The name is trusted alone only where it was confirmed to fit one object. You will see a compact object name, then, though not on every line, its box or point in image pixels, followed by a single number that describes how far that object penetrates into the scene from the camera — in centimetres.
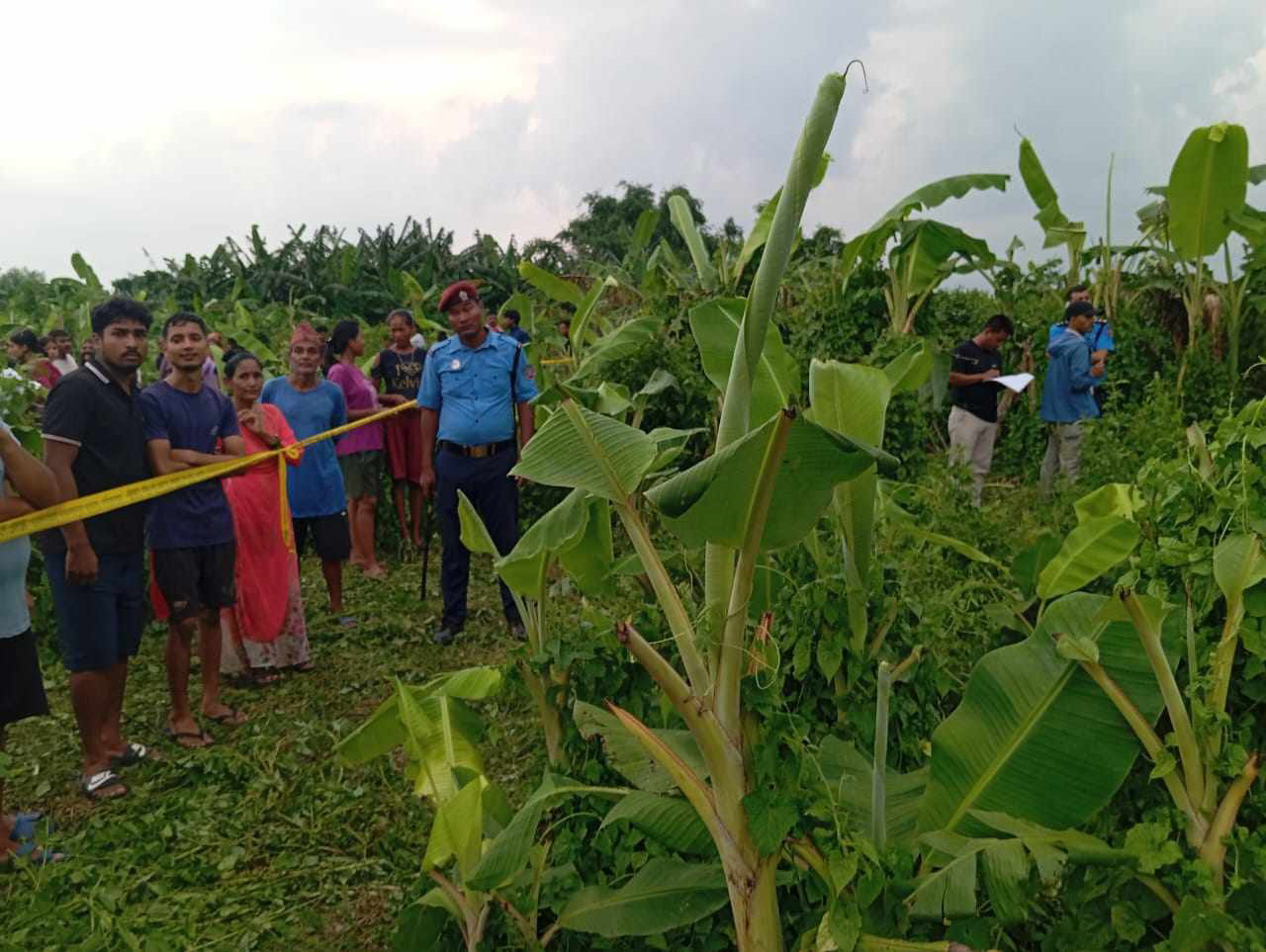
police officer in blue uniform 471
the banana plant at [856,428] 186
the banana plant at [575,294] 589
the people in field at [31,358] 642
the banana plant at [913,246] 575
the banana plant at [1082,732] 162
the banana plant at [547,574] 212
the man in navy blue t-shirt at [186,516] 376
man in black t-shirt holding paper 658
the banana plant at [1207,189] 614
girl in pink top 608
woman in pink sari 448
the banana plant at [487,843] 186
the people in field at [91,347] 355
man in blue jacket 672
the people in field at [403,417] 664
